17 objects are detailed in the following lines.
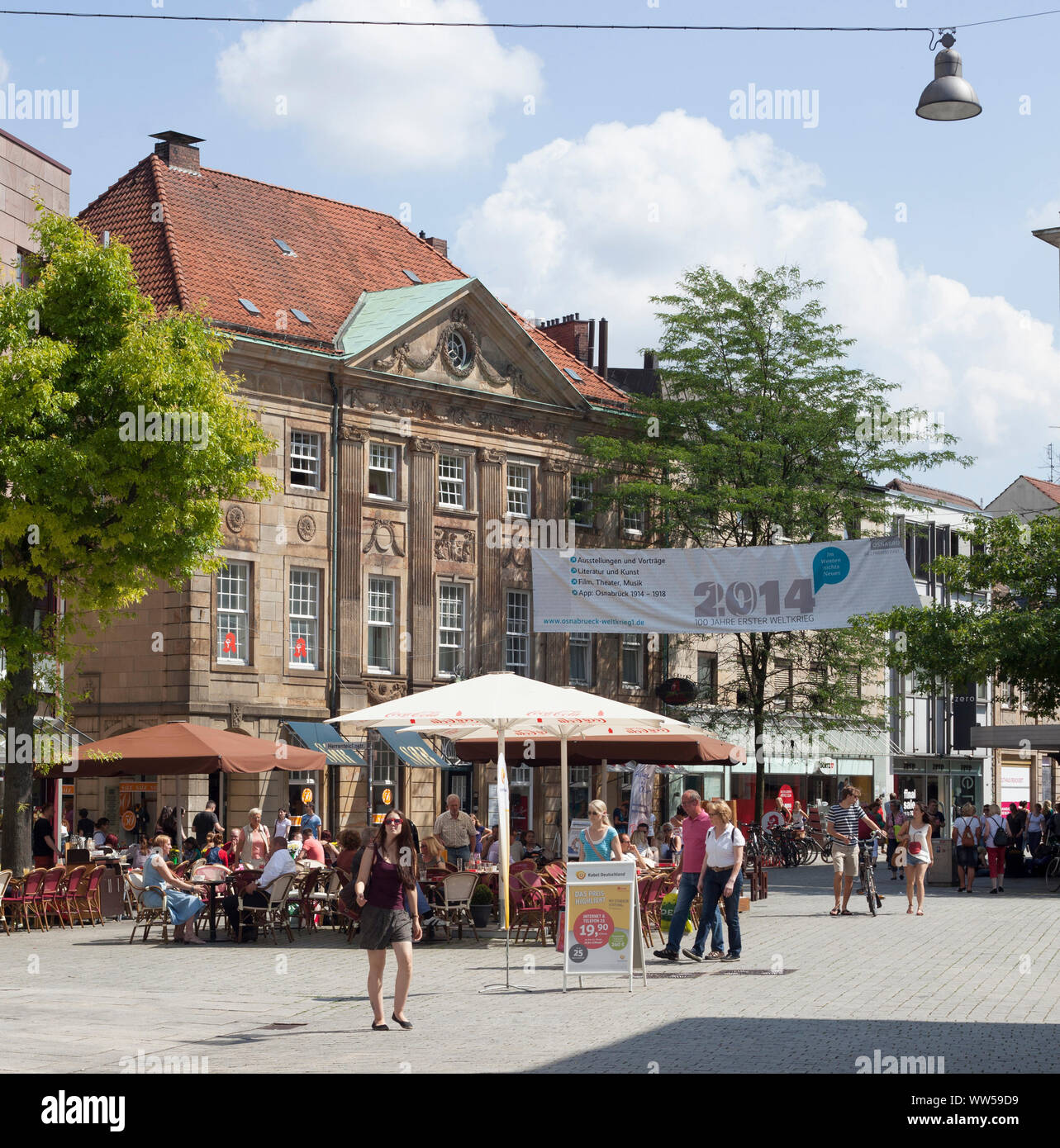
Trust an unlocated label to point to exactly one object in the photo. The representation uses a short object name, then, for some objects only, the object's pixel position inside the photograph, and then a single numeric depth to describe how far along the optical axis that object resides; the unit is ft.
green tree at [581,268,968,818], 144.66
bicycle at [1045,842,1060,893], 115.02
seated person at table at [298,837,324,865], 80.43
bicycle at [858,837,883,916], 84.12
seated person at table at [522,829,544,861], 84.39
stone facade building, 125.08
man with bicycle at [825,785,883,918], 82.74
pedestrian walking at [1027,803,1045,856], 135.23
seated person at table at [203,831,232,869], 83.20
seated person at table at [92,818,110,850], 103.14
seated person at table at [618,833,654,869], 71.10
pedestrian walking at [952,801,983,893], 108.88
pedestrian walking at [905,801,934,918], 85.05
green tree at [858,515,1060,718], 110.52
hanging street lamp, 54.54
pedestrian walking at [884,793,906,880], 116.89
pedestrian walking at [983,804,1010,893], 107.65
